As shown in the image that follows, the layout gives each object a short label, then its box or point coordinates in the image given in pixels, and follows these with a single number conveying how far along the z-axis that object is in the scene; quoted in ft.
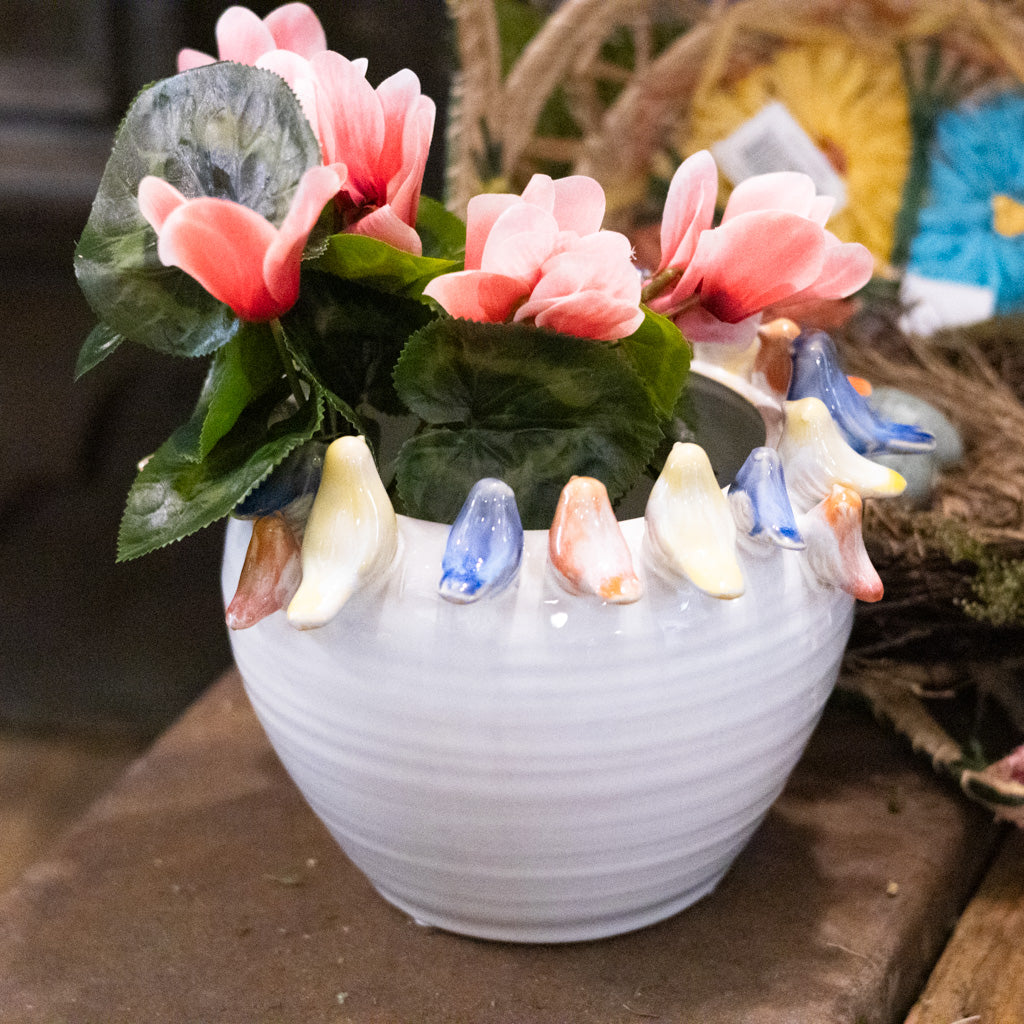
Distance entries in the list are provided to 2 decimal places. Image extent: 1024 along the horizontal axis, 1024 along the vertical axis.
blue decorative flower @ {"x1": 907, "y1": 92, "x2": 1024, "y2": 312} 3.62
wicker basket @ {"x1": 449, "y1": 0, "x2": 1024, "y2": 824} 2.99
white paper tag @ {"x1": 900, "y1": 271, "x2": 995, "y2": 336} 3.78
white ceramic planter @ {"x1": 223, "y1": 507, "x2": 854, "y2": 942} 2.45
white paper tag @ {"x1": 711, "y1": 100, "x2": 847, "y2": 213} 3.79
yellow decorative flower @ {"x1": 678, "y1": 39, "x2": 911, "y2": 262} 3.74
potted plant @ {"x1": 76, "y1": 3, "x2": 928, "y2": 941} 2.43
